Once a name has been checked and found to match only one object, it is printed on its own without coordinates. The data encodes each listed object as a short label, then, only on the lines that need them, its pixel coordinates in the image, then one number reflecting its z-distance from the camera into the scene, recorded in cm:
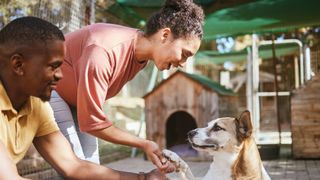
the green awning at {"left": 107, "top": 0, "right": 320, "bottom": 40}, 403
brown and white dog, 222
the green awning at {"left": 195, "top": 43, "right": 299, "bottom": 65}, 624
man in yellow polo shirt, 103
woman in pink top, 143
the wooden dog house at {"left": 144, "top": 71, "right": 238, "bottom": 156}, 441
